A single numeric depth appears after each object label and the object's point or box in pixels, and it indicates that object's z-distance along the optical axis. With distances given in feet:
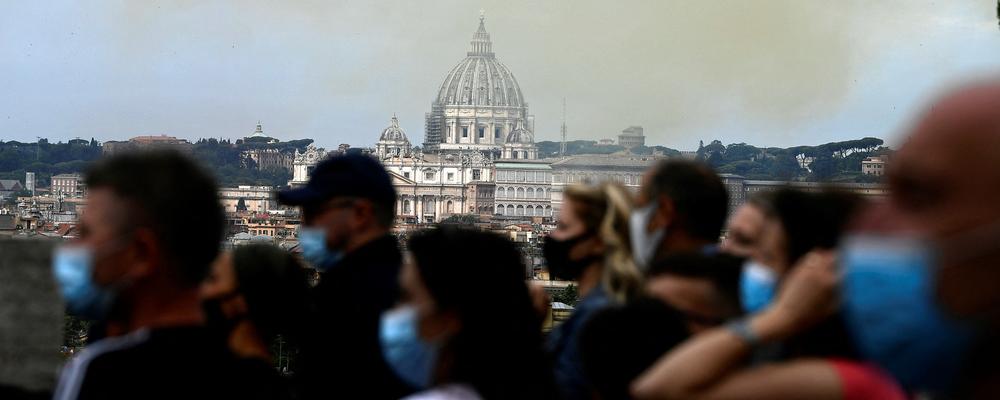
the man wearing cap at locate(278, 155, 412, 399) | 17.70
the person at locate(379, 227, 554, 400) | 13.91
